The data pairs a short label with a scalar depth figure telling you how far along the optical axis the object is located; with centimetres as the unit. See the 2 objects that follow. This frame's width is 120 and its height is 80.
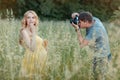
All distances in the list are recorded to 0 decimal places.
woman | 491
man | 535
